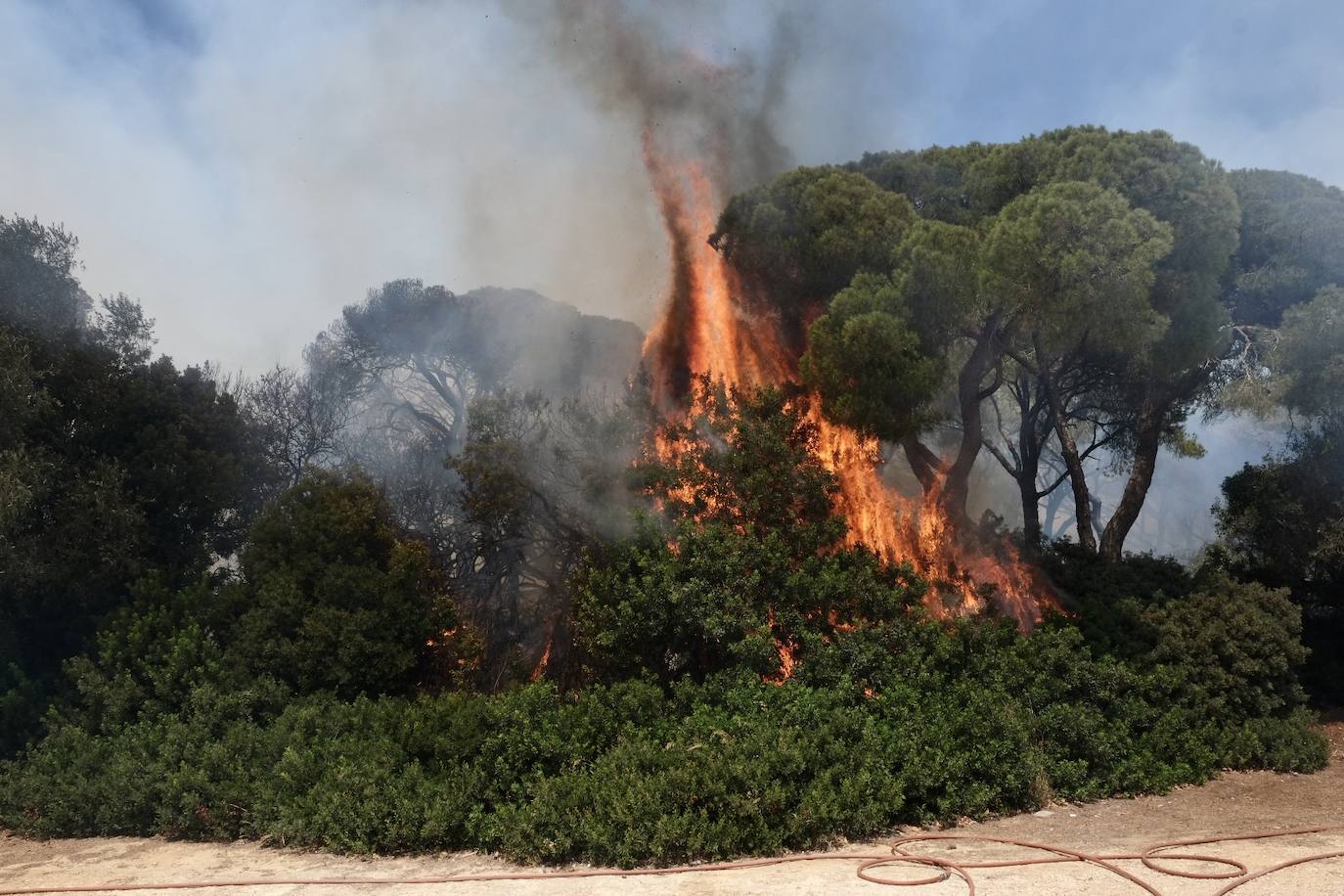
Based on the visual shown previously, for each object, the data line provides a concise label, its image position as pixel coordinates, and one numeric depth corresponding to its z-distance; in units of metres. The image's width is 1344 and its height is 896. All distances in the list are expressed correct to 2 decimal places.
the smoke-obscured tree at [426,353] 25.69
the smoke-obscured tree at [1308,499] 15.49
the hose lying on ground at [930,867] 8.05
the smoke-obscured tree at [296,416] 22.08
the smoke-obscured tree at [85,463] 14.00
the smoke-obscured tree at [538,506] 14.20
